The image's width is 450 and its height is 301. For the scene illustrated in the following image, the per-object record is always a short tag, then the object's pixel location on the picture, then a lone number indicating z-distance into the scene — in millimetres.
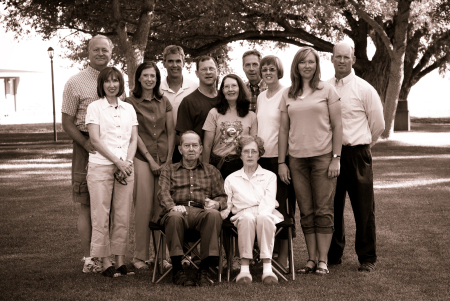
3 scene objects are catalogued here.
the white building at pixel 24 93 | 52156
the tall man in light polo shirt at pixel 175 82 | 5930
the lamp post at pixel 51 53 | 22714
